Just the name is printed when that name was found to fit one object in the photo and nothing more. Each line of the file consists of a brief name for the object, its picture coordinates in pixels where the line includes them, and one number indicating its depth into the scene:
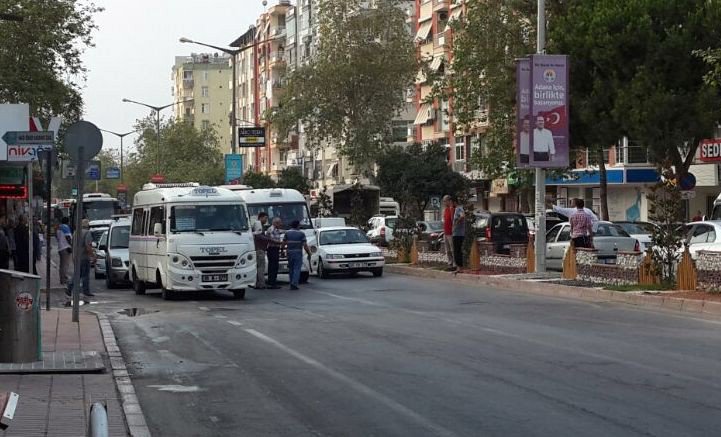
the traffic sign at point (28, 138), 19.69
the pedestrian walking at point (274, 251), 30.34
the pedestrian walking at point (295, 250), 29.53
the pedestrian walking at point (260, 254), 30.11
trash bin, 12.55
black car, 39.62
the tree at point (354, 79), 68.31
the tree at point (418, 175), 68.06
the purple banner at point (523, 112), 29.83
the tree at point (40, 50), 41.16
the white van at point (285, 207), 35.16
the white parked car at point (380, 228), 55.97
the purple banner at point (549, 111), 29.36
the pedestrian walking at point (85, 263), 26.91
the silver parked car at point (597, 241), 32.06
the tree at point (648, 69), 41.66
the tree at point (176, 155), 108.69
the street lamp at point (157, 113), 104.90
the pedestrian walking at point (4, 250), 27.86
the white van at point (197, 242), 25.89
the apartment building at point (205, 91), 168.88
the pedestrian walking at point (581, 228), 29.62
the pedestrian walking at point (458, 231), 32.62
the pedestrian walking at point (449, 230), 33.16
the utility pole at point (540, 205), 30.38
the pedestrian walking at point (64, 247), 27.48
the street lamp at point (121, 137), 119.06
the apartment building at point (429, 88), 75.19
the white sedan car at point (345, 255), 34.78
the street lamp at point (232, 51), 68.69
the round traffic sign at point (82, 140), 19.02
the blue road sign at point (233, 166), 68.15
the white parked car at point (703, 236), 27.06
